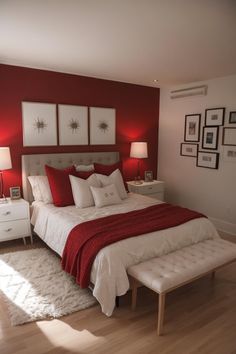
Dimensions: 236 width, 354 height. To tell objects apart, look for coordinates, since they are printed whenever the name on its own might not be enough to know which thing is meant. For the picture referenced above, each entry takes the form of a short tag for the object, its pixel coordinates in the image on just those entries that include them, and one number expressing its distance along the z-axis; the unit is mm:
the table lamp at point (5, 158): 3408
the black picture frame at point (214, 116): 4188
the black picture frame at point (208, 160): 4352
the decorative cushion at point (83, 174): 3760
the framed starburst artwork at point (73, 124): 4168
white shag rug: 2338
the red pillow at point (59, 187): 3512
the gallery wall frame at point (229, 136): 4055
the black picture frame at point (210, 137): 4320
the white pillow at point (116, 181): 3770
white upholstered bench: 2100
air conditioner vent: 4429
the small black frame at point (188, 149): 4719
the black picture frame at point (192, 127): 4620
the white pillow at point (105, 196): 3447
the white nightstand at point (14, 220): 3453
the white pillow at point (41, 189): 3650
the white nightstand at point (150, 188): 4670
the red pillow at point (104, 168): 4094
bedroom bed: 2271
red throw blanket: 2412
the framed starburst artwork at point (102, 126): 4495
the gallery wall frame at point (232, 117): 4027
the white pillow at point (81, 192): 3451
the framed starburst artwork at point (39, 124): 3861
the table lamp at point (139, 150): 4766
